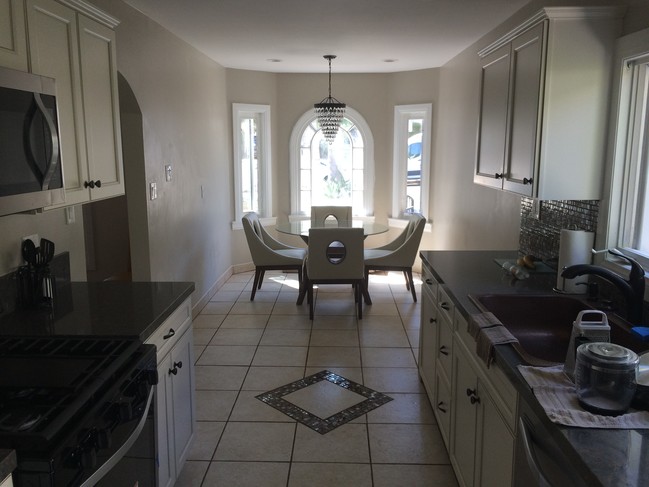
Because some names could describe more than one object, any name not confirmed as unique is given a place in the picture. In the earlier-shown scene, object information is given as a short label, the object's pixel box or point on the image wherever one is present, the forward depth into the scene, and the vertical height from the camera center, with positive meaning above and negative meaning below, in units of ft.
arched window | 22.31 -0.26
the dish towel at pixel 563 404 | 4.33 -2.03
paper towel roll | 7.95 -1.33
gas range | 4.25 -2.13
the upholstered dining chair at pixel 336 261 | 15.56 -2.88
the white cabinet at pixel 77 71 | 5.85 +1.05
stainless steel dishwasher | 4.27 -2.43
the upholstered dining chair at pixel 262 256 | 17.31 -3.10
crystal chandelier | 17.83 +1.43
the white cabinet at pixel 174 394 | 7.04 -3.22
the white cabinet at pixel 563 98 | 7.46 +0.87
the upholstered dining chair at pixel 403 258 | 17.25 -3.10
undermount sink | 7.35 -2.14
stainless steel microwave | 5.41 +0.15
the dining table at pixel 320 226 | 17.25 -2.27
